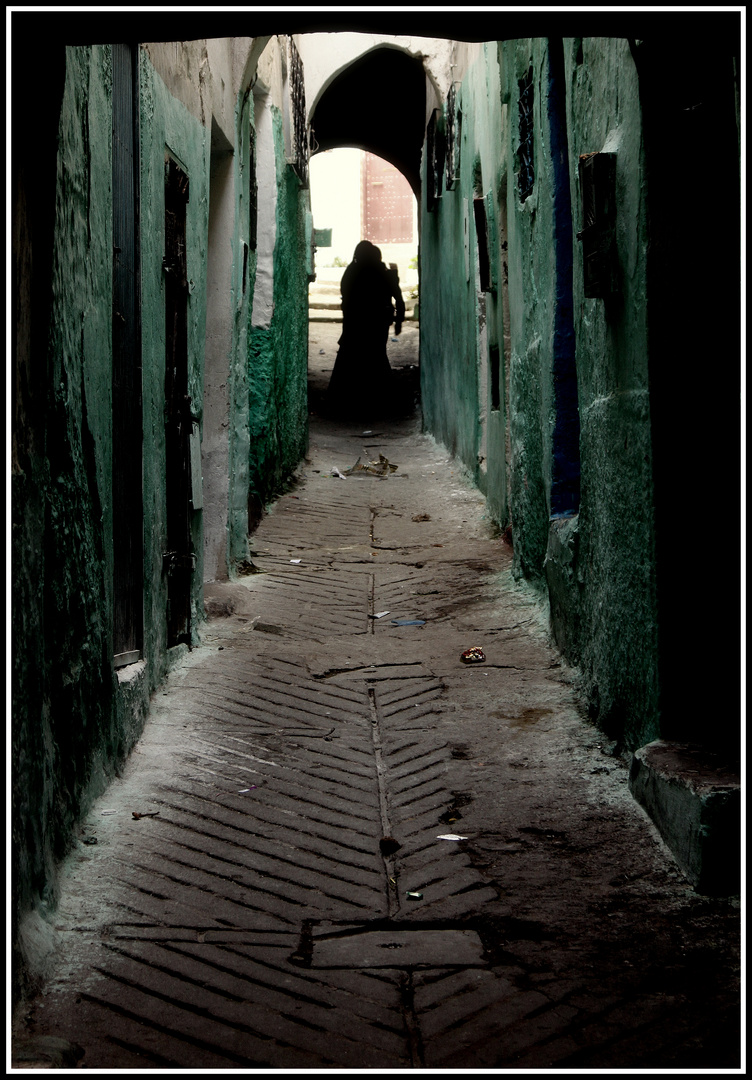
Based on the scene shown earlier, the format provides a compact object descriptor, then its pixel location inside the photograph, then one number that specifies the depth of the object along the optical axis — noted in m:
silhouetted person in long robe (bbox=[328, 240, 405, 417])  15.62
